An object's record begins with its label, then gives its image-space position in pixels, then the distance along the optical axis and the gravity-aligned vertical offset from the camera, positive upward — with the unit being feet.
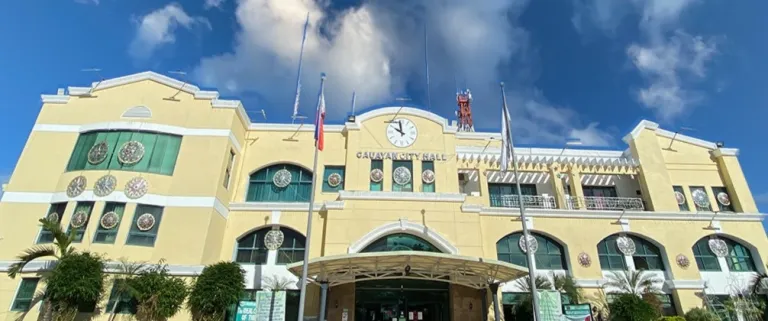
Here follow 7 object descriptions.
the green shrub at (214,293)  50.34 +5.20
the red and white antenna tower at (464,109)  117.39 +63.79
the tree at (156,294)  48.55 +4.78
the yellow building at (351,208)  55.16 +18.70
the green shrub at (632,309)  51.75 +4.36
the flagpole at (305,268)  41.00 +6.95
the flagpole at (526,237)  44.84 +11.37
